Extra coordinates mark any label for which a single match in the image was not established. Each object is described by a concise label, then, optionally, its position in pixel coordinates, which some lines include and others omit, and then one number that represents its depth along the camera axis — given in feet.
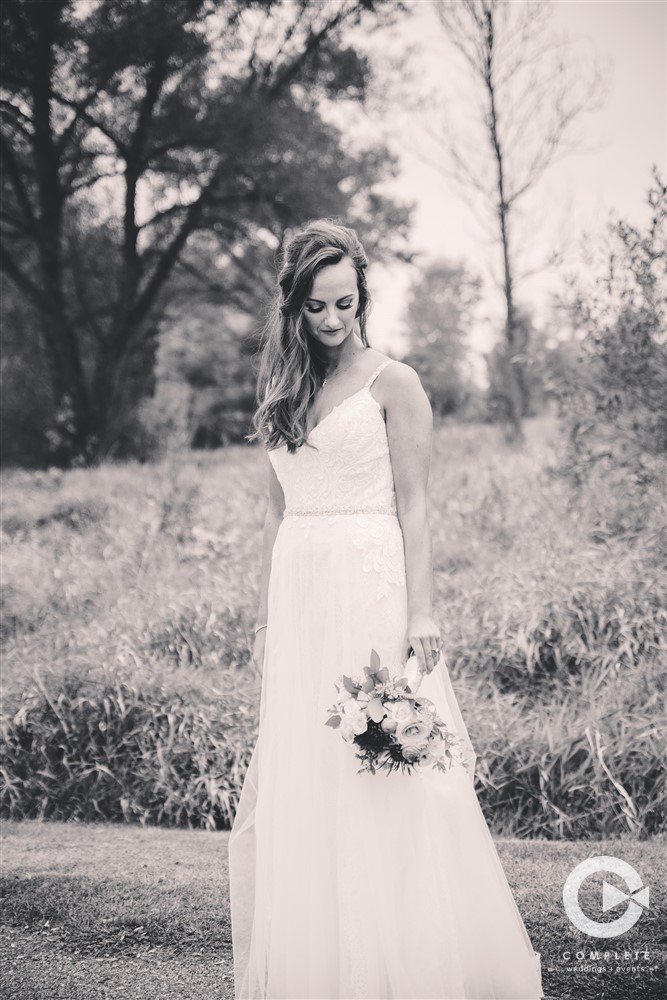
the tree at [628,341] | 20.30
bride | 7.95
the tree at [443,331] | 66.13
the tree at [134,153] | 31.83
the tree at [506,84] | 29.25
